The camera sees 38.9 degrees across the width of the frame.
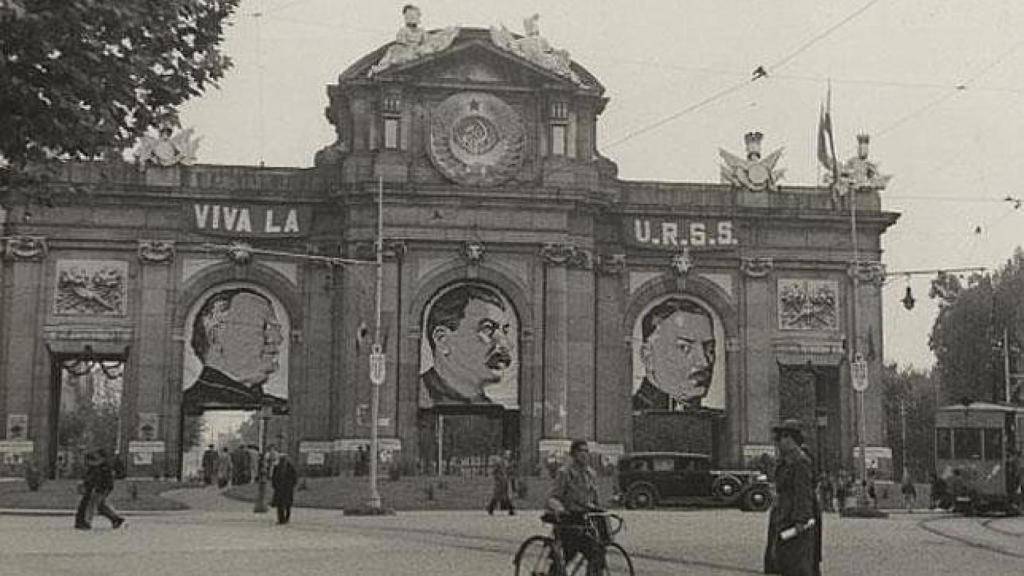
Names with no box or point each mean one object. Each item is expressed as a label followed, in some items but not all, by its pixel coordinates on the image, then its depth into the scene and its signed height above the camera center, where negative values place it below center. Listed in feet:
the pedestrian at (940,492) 153.48 -2.32
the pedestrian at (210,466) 188.03 -0.58
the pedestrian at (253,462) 187.93 -0.01
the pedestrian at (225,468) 181.37 -0.81
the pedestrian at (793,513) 54.13 -1.65
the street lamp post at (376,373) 131.85 +8.50
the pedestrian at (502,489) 129.90 -2.14
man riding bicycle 52.90 -1.41
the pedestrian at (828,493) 160.45 -2.69
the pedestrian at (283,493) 111.04 -2.35
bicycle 52.06 -2.97
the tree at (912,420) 336.90 +12.09
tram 148.25 +1.56
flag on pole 166.81 +39.99
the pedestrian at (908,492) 173.68 -2.61
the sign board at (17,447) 180.14 +1.48
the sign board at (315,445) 185.68 +2.24
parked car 149.89 -1.75
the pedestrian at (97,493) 100.37 -2.29
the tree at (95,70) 42.27 +12.10
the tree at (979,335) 281.33 +26.56
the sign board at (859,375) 148.87 +9.62
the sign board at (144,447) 183.32 +1.69
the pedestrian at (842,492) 149.45 -2.37
